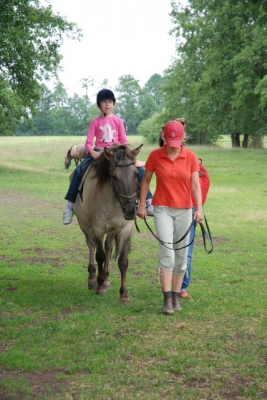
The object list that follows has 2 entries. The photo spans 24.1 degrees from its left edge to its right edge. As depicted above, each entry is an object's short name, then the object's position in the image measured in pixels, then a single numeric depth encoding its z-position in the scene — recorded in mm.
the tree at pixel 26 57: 28578
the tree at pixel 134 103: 124750
